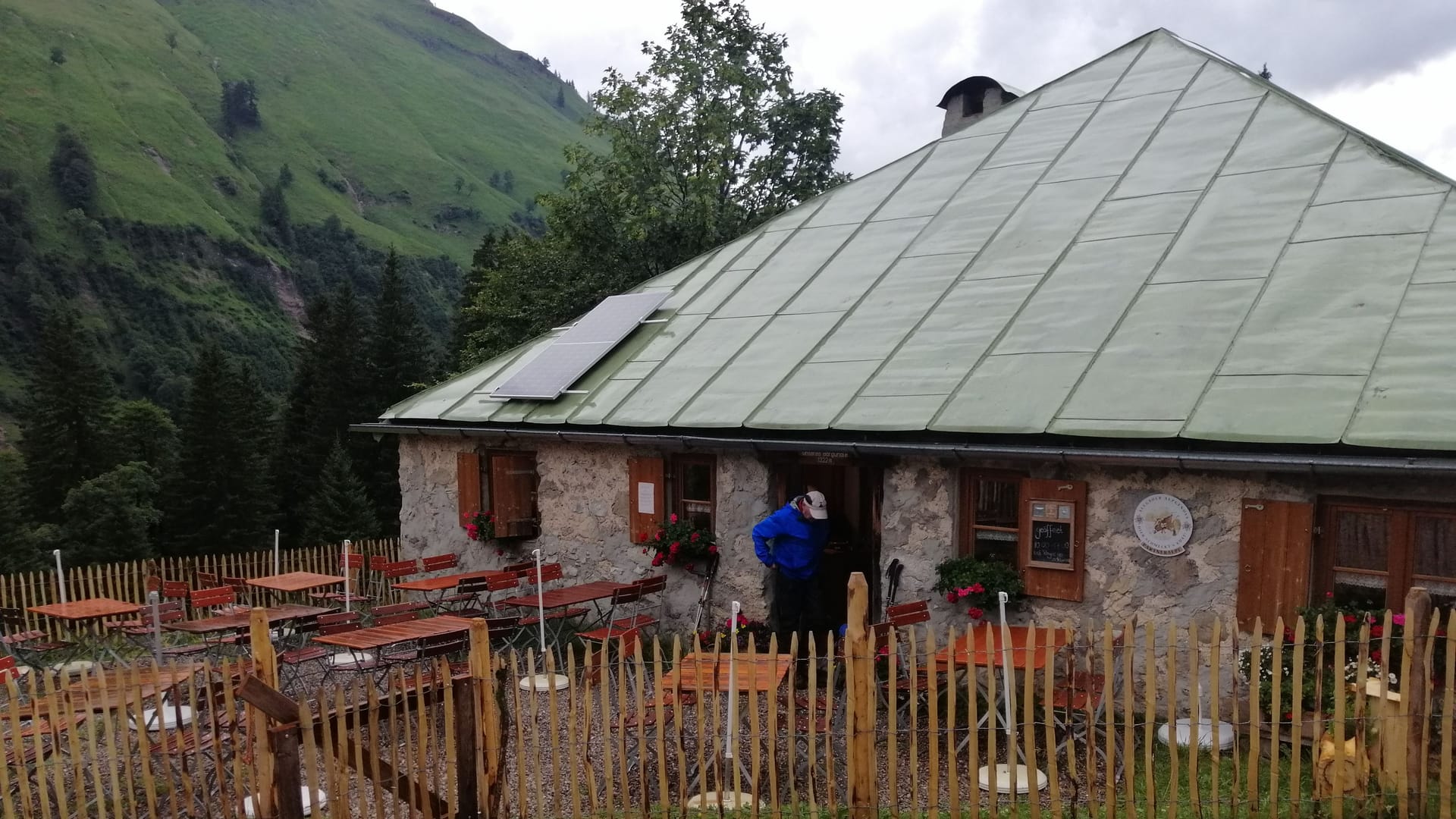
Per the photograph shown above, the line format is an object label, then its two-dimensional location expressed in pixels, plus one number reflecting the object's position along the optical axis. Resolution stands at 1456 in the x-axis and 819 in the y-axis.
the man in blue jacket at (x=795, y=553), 9.16
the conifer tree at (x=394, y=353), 37.91
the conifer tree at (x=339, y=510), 30.95
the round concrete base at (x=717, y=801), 6.11
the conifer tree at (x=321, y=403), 35.91
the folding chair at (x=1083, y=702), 6.91
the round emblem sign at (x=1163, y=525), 7.64
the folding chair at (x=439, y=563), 12.43
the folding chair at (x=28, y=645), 10.34
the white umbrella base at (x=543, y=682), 9.36
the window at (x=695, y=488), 10.78
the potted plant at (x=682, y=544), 10.43
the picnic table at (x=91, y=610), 10.20
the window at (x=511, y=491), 12.15
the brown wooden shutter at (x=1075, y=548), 8.14
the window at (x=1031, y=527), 8.19
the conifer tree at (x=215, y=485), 32.78
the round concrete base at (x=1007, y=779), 6.43
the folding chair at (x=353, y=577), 12.95
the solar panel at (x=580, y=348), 12.24
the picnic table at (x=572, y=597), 10.00
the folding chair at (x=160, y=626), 10.25
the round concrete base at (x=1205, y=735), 7.12
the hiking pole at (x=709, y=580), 10.38
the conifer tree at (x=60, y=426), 34.12
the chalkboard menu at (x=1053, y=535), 8.23
